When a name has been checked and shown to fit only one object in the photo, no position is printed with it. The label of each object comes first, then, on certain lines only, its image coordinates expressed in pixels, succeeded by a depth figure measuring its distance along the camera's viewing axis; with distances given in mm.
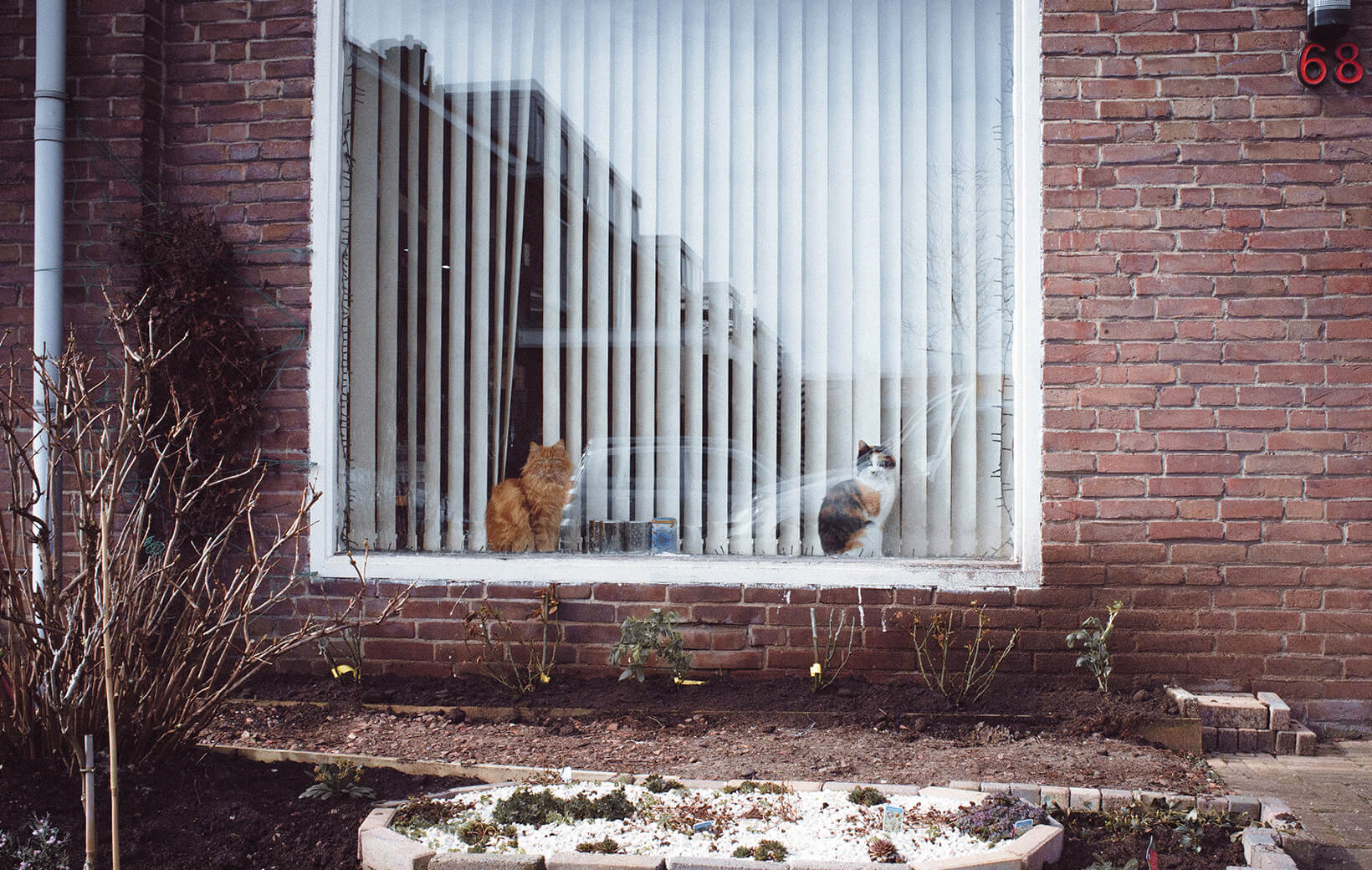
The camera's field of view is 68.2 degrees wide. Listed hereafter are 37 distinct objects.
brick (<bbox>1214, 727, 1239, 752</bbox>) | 3621
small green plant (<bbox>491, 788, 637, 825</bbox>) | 2627
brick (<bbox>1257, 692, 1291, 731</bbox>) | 3607
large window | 4273
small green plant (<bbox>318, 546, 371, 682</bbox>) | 4141
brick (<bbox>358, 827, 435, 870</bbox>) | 2393
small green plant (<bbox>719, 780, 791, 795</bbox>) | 2830
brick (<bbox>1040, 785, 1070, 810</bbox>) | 2824
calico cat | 4277
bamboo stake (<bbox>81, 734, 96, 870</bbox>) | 2180
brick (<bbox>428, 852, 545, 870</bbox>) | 2367
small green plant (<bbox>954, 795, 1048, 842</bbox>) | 2520
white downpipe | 4090
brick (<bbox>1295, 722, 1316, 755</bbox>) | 3590
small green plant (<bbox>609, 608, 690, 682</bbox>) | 3896
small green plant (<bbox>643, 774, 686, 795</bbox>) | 2830
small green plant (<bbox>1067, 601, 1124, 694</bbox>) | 3758
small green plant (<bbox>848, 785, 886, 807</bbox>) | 2754
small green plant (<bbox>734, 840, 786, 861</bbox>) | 2414
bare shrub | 2619
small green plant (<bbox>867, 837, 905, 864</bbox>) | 2414
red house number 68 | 3838
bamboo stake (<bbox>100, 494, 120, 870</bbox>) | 2168
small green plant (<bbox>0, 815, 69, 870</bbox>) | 2391
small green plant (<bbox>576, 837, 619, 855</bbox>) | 2455
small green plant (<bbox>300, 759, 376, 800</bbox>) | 2781
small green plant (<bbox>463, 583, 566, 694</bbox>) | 4023
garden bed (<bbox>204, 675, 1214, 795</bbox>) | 3211
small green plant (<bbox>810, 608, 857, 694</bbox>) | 3951
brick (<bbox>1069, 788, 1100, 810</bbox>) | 2811
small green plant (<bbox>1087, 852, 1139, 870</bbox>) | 2396
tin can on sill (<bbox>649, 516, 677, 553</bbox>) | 4352
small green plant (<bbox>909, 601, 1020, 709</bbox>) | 3793
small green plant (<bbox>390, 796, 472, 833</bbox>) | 2586
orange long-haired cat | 4410
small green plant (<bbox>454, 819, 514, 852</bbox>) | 2490
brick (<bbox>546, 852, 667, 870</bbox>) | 2357
